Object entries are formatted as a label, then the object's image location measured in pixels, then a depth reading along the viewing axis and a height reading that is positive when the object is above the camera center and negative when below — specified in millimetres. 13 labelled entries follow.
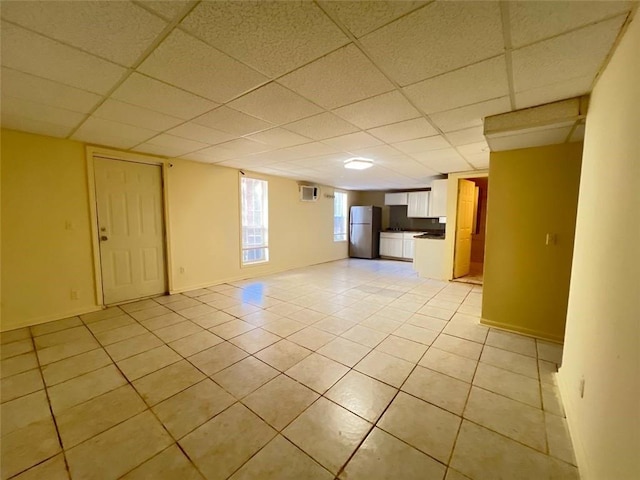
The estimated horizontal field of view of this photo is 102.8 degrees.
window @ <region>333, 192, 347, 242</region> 8031 +23
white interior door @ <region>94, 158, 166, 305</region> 3588 -199
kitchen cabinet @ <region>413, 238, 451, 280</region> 5402 -869
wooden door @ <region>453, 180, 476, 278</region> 5199 -167
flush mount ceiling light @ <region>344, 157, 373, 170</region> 4016 +885
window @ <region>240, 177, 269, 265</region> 5500 -92
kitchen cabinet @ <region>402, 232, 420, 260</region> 7590 -785
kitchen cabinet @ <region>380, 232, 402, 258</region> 7797 -813
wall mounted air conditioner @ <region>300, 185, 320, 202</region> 6529 +642
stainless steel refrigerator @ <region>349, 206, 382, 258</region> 8000 -408
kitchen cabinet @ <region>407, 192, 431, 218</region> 6870 +377
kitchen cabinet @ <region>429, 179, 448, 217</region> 5375 +446
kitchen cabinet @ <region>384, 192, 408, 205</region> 7648 +614
